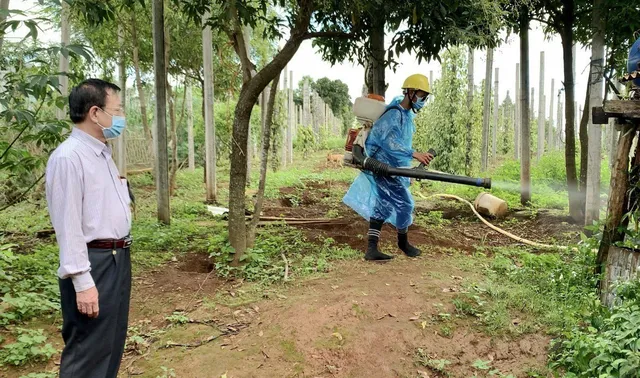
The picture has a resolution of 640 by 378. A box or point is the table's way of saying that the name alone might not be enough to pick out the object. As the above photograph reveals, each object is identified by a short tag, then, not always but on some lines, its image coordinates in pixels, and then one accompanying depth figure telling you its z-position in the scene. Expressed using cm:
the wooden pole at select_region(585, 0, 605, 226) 543
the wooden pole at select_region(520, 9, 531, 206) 743
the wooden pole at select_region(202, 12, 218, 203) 802
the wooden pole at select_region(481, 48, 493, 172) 1055
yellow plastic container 761
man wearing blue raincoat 441
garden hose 560
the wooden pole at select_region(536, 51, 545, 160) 1539
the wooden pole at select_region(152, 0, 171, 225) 567
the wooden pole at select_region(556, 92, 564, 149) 2105
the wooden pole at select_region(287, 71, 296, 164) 1682
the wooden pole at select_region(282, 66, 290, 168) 1583
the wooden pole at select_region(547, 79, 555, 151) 2023
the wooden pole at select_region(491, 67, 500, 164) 1526
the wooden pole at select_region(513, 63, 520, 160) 1498
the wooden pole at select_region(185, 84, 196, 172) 1285
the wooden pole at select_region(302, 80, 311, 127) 2059
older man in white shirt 185
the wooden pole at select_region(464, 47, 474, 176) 1257
